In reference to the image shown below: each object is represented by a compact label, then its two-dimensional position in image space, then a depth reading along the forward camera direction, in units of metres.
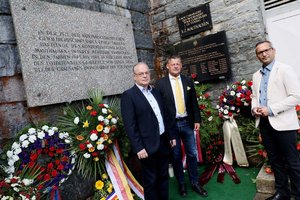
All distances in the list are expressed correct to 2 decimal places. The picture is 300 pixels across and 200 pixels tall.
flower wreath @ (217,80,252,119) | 3.20
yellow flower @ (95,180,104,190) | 2.57
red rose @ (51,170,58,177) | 2.25
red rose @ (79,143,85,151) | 2.43
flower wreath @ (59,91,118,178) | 2.48
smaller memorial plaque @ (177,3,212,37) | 3.82
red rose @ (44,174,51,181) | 2.21
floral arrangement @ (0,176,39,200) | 1.88
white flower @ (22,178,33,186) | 2.01
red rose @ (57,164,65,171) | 2.30
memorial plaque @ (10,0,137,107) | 2.59
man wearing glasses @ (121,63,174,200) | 2.16
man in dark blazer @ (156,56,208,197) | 2.74
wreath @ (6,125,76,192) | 2.14
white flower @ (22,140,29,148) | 2.19
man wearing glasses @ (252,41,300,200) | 2.03
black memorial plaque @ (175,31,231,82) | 3.67
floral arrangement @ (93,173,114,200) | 2.57
